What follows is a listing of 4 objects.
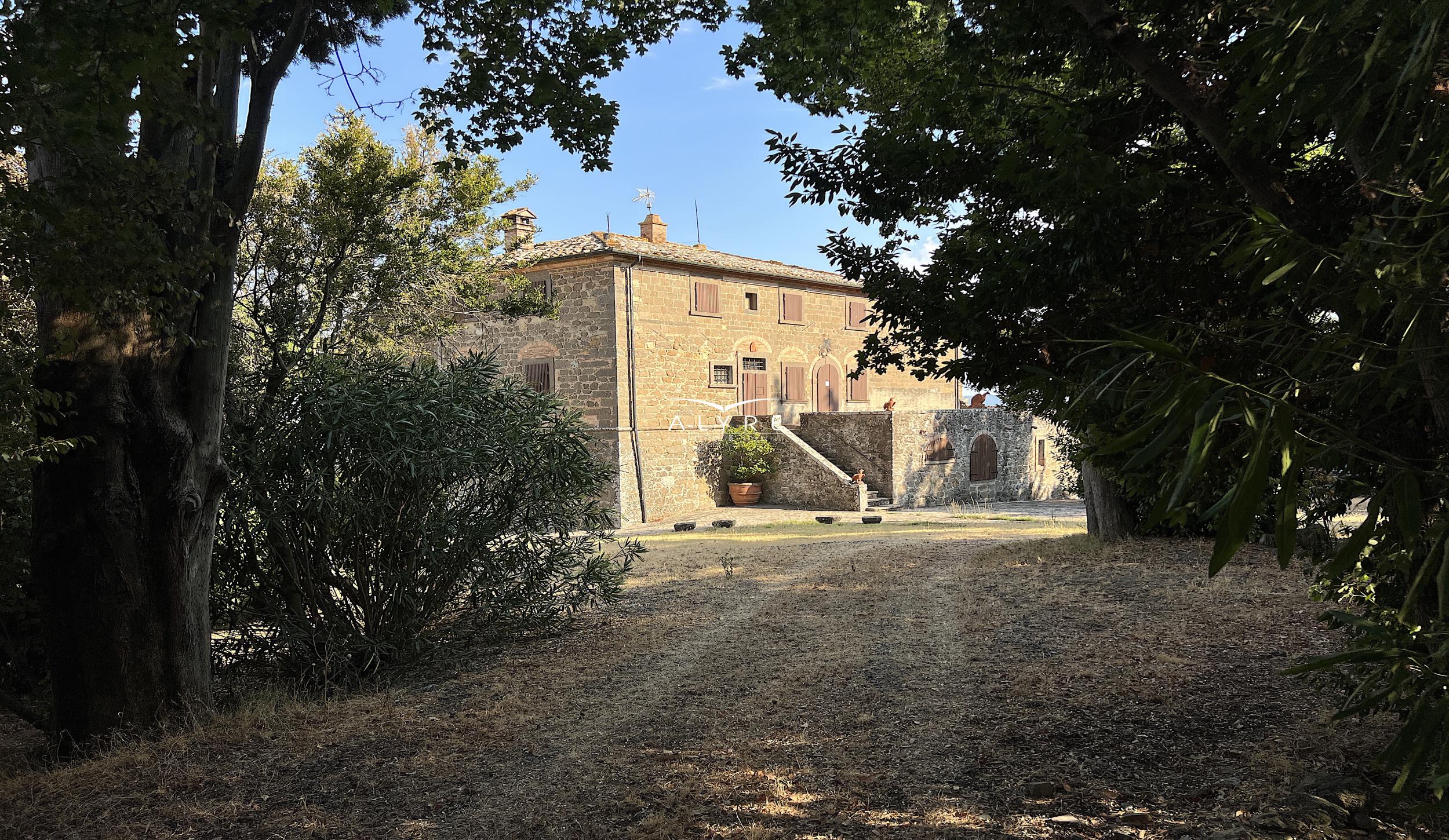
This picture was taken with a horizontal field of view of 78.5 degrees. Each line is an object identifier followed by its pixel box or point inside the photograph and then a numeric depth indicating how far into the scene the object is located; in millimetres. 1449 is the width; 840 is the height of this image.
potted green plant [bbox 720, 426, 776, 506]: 24672
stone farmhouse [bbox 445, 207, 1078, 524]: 23438
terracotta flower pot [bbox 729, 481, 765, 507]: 24562
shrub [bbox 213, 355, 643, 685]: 6242
